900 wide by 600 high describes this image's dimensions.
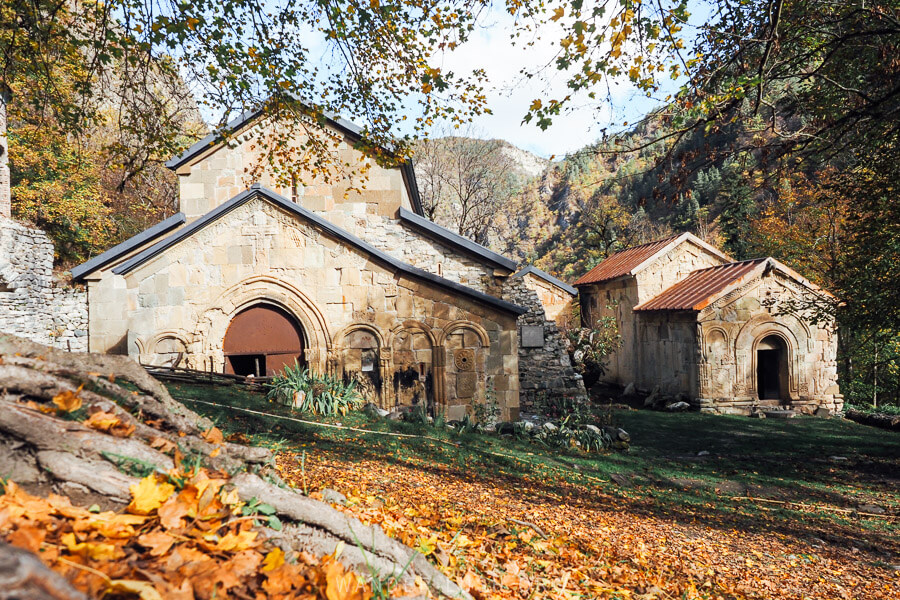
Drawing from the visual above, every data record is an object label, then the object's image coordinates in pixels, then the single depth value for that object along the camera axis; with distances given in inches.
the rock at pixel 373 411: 343.4
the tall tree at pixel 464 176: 1128.8
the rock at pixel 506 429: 359.9
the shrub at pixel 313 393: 325.4
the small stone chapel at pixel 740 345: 608.1
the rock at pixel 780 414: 595.5
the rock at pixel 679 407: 612.7
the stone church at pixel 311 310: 374.6
